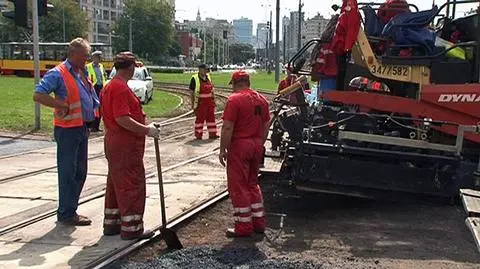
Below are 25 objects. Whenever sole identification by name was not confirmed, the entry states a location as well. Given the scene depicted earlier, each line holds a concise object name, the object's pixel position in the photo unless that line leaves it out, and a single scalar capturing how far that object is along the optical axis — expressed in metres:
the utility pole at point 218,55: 137.12
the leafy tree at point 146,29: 99.94
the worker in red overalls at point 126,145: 6.07
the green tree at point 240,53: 174.25
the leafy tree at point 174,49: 108.88
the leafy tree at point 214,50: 138.12
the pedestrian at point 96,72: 15.76
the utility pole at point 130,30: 79.24
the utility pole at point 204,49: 117.38
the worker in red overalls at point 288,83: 8.42
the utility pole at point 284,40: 71.28
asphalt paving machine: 7.13
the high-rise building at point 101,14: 142.38
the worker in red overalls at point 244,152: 6.54
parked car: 23.00
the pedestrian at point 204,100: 15.05
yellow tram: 49.47
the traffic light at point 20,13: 14.39
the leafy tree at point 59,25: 81.88
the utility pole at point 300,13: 46.25
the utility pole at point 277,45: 45.46
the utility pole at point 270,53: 73.12
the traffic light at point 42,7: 15.12
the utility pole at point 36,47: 14.80
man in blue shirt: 6.59
